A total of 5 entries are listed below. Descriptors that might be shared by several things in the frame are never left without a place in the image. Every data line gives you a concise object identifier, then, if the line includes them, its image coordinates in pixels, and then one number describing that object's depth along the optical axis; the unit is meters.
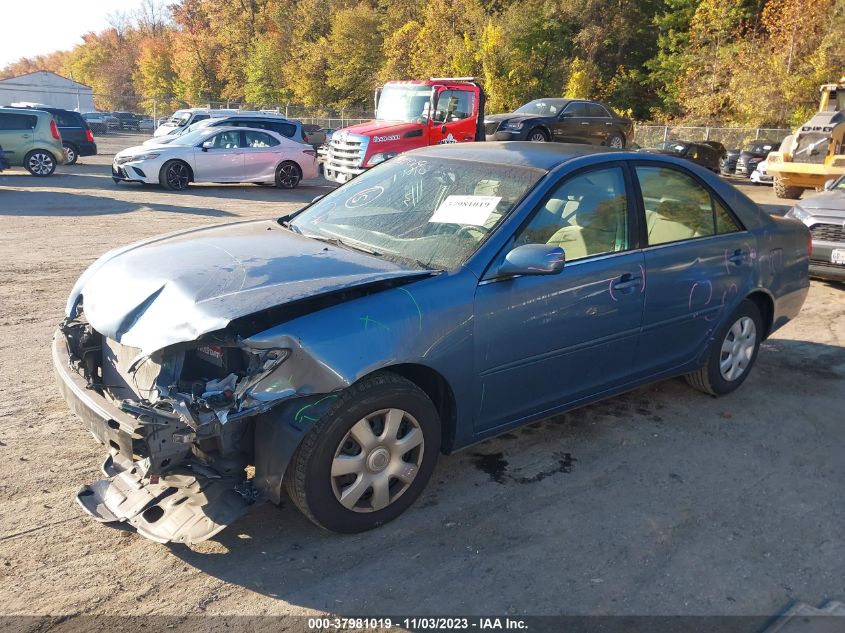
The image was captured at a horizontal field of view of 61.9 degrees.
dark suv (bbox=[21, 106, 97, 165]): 21.94
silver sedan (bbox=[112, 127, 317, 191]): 15.95
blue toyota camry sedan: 2.92
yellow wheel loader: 16.39
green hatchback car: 17.83
